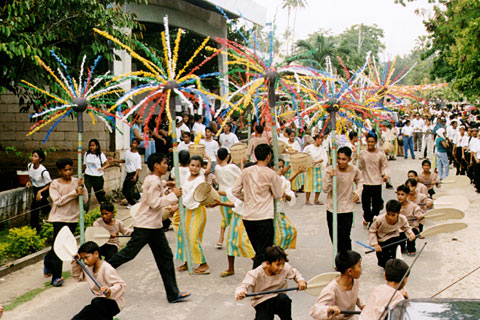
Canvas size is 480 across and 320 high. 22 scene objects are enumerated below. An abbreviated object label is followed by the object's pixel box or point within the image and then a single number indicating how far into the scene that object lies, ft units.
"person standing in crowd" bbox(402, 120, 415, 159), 69.07
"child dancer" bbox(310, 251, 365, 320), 14.48
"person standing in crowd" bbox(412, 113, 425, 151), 73.20
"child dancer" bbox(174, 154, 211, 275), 24.05
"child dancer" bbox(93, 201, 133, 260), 22.59
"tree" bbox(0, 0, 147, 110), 27.73
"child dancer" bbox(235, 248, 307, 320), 15.79
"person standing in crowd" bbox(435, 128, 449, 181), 48.14
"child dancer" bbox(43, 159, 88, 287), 23.13
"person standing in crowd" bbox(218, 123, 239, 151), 46.42
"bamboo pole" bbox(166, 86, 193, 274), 22.81
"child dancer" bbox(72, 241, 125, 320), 15.90
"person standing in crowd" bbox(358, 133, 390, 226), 31.63
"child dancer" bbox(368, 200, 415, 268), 23.00
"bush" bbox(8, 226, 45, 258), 27.22
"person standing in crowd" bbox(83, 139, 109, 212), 34.94
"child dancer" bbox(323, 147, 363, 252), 23.97
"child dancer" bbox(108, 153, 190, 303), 20.39
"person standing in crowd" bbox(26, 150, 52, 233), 29.53
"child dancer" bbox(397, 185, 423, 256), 25.79
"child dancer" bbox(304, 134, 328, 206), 40.35
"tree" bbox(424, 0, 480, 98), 43.96
